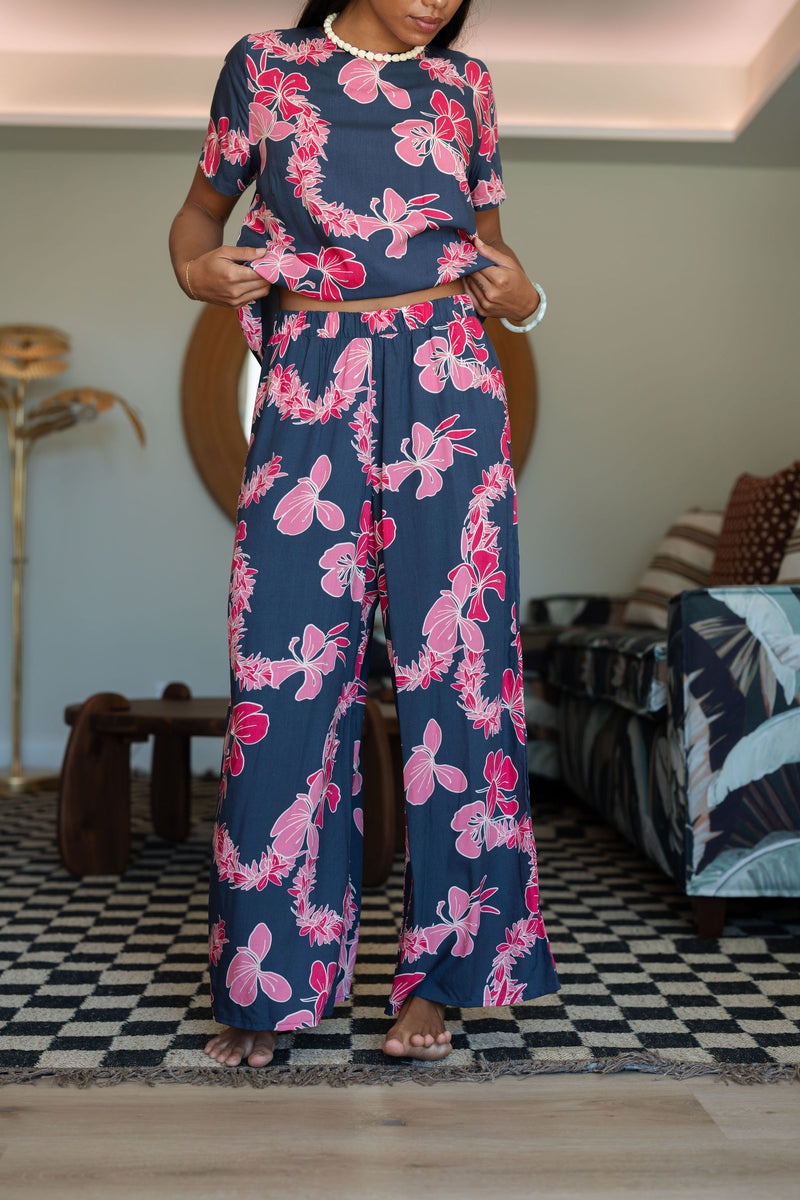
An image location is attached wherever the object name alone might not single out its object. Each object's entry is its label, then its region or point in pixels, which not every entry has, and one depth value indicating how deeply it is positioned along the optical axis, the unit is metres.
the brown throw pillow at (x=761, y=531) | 2.75
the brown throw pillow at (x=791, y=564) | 2.24
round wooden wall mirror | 4.01
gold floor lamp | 3.65
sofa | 1.87
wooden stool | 2.29
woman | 1.32
